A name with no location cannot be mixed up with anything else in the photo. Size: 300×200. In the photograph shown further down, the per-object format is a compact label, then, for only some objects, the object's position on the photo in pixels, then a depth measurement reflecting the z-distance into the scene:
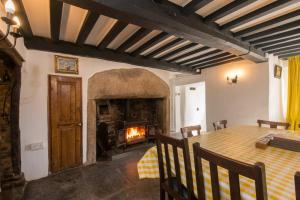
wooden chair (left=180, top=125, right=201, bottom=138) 2.15
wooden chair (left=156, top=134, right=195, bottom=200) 1.23
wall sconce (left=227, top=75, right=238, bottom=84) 3.72
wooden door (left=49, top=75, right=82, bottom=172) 2.67
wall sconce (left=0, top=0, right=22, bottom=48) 1.05
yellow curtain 3.47
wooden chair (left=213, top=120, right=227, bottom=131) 2.72
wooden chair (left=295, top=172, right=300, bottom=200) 0.63
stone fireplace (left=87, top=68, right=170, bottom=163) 3.13
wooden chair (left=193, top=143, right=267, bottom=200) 0.75
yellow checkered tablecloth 0.92
